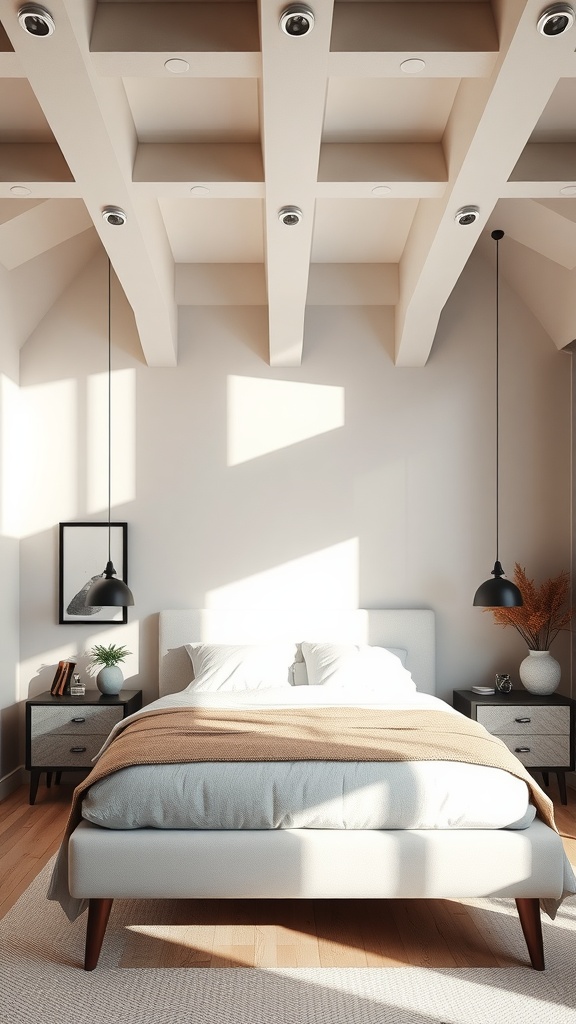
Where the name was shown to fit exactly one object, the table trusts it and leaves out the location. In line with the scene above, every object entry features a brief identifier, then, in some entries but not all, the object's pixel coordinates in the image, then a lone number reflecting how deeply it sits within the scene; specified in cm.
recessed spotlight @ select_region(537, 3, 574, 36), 237
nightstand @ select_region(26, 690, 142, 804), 454
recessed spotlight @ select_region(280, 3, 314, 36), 239
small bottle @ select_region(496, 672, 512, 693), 475
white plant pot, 473
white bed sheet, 275
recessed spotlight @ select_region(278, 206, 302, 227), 354
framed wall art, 499
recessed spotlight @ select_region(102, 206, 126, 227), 353
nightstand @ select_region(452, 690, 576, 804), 448
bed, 268
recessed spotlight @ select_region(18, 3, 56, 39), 240
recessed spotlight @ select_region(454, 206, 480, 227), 354
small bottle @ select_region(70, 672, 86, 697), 473
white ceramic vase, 466
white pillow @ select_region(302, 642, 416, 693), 436
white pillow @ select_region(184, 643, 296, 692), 443
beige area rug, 238
